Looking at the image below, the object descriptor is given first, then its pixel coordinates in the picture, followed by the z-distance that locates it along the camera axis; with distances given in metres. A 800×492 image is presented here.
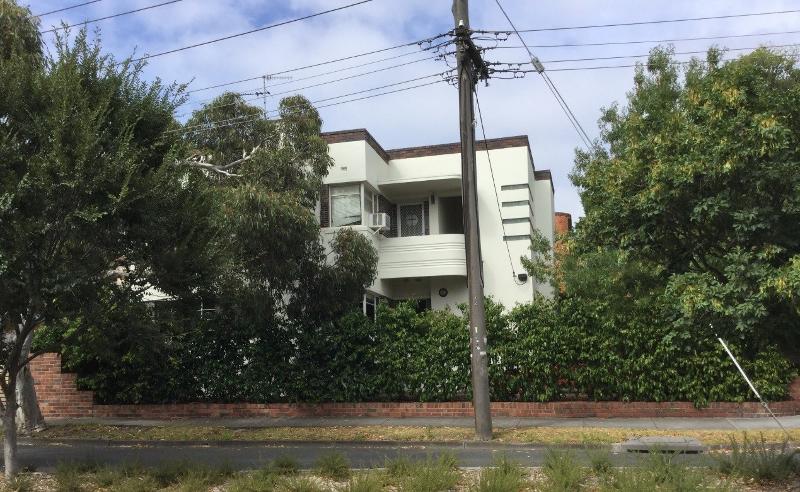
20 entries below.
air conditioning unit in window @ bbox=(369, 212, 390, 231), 20.00
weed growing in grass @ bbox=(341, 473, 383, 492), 7.41
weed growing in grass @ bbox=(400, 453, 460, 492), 7.57
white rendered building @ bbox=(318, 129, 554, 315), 19.98
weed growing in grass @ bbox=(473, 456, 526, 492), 7.27
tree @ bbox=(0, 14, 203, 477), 7.77
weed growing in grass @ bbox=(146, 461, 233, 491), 8.21
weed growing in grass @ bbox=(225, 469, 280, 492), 7.82
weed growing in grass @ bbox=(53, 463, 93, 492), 8.35
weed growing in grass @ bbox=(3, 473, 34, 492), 8.38
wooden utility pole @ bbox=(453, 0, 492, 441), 12.24
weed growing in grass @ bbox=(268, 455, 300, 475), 8.69
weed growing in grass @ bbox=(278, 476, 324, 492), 7.64
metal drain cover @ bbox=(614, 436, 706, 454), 9.95
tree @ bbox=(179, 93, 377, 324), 14.35
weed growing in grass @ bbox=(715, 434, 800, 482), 7.66
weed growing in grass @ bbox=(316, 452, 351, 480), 8.61
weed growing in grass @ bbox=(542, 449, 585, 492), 7.34
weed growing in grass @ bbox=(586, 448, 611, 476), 8.02
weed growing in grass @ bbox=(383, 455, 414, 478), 8.20
